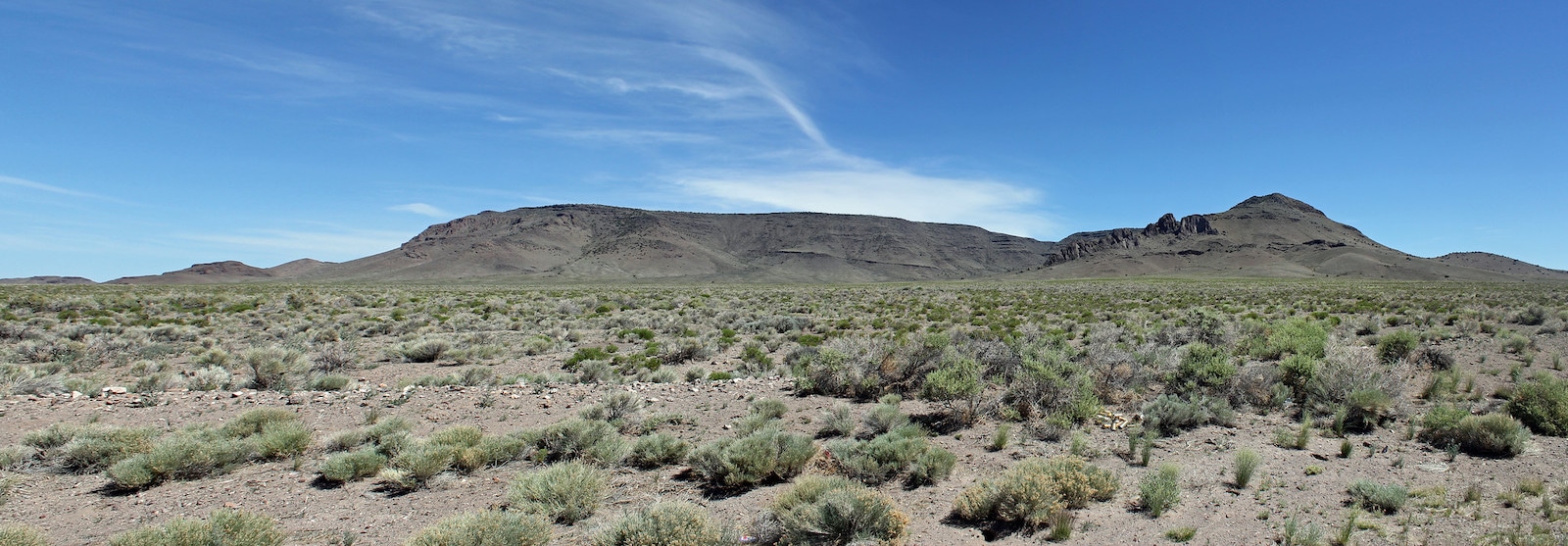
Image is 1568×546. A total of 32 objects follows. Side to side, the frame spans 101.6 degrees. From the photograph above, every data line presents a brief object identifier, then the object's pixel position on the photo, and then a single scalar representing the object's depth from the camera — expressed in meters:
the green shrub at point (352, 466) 6.03
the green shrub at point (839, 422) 7.78
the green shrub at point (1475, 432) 6.43
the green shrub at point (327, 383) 10.91
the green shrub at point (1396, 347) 11.77
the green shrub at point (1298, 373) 8.80
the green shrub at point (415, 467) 5.93
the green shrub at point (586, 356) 13.75
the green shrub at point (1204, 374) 9.02
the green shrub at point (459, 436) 6.85
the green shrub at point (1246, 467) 5.82
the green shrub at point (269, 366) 10.77
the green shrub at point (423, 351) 14.78
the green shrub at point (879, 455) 6.11
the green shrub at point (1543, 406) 7.14
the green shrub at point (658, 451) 6.73
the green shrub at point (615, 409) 8.24
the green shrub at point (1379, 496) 5.19
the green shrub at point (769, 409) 8.54
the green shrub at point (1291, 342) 11.19
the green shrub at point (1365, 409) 7.57
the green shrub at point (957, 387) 8.11
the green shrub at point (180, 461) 5.70
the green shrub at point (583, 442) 6.69
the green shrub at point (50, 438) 6.61
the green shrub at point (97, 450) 6.25
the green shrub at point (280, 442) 6.67
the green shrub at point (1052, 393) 7.95
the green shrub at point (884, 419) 7.66
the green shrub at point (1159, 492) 5.21
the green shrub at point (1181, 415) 7.66
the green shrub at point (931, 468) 6.08
